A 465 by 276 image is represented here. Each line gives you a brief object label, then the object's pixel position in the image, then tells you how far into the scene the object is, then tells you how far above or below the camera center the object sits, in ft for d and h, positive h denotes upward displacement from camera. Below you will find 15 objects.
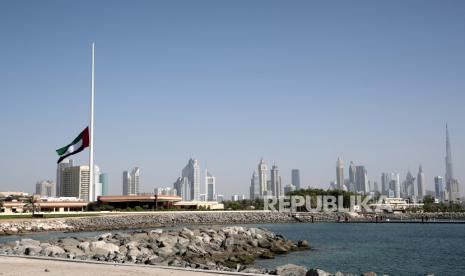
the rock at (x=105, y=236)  129.24 -13.24
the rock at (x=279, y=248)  141.25 -18.38
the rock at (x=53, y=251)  91.13 -12.42
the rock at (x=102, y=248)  105.91 -13.55
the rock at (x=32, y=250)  91.19 -11.93
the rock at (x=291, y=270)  72.50 -13.38
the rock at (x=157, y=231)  148.48 -13.64
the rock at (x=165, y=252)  115.61 -15.69
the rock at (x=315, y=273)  70.51 -12.77
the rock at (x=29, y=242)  109.81 -12.45
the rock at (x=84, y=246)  107.55 -13.03
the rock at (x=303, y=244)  156.78 -18.94
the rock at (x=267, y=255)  129.21 -18.54
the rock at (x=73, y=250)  101.93 -13.44
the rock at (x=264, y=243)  147.32 -17.49
